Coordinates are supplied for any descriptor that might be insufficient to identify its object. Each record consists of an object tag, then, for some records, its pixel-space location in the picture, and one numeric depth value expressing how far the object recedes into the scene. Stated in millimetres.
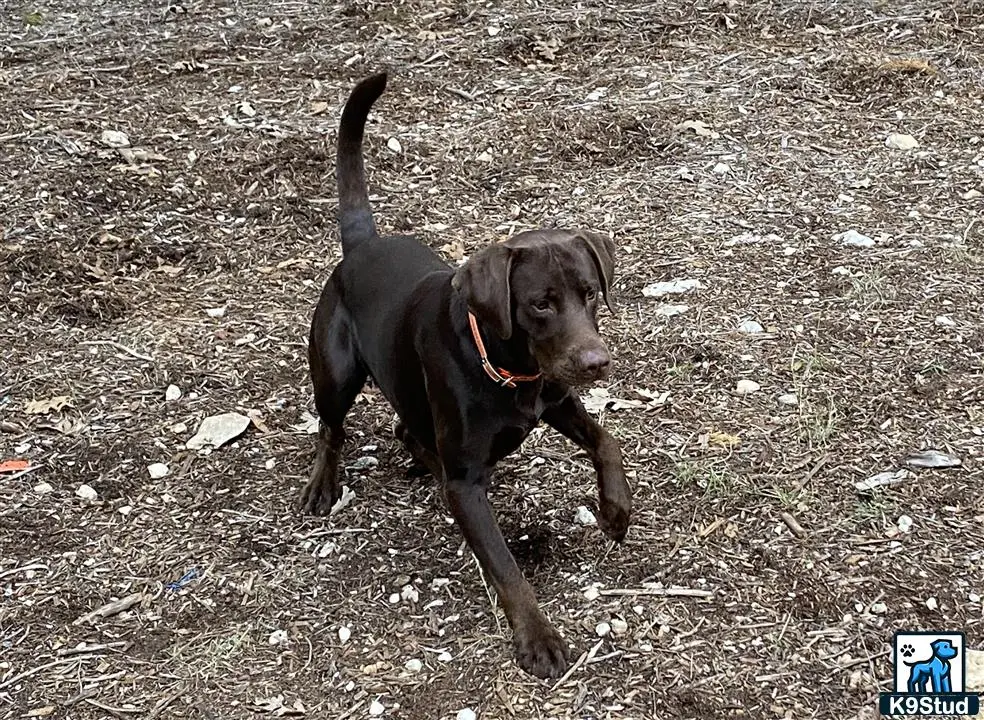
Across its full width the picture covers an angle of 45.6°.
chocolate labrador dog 3246
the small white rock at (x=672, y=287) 5219
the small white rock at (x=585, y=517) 3889
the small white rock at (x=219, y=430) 4477
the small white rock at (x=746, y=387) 4492
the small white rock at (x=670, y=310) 5043
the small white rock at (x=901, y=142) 6328
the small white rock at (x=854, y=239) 5453
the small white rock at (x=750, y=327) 4868
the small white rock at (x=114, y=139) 6395
